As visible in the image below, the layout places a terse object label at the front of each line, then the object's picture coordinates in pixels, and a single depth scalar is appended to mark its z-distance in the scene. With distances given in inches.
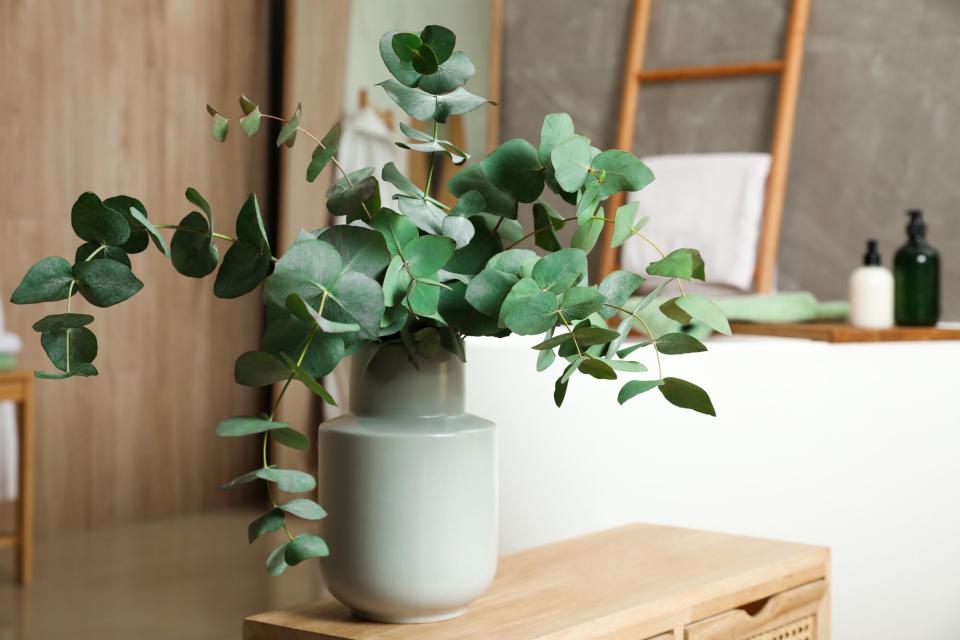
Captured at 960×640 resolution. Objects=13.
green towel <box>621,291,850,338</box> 90.5
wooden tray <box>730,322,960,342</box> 81.4
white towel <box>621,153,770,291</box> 120.1
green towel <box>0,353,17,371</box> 117.7
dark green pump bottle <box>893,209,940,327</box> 88.4
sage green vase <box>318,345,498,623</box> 40.1
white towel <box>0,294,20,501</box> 125.0
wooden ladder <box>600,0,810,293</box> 120.0
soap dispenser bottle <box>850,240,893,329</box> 88.4
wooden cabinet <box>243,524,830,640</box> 41.8
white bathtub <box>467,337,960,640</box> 76.7
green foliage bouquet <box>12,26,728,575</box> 36.4
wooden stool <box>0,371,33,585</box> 118.4
